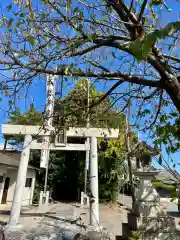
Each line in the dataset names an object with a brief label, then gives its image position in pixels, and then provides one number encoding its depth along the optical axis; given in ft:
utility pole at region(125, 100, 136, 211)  10.38
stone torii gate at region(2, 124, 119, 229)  20.40
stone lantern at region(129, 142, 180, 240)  9.91
